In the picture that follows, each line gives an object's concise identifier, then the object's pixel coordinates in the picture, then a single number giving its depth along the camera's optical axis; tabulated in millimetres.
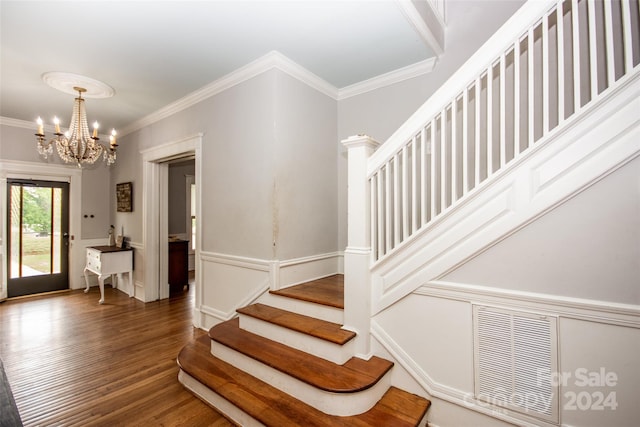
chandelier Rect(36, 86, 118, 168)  3145
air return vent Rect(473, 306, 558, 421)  1493
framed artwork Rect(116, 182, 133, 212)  4695
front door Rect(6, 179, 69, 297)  4492
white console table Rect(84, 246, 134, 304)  4289
